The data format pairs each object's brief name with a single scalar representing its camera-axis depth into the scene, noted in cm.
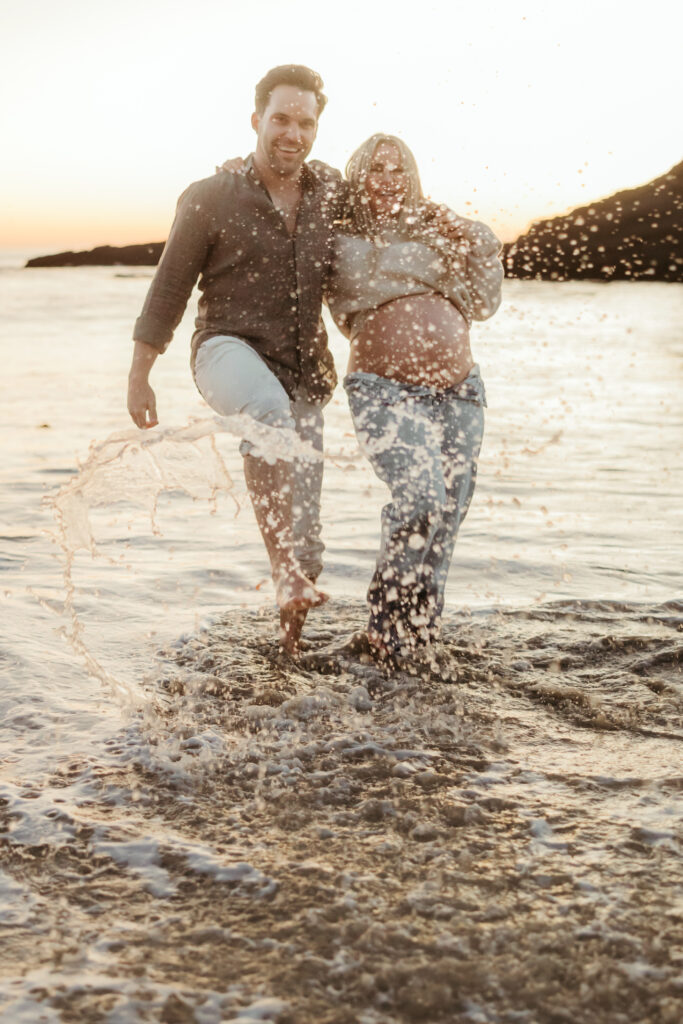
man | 439
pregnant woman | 437
